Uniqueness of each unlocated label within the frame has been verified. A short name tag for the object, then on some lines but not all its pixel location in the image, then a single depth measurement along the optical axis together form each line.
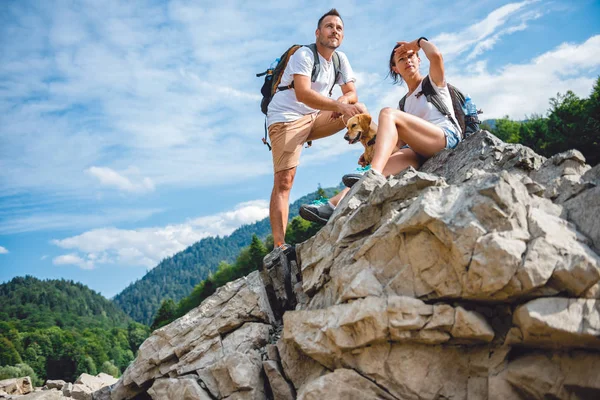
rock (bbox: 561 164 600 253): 4.63
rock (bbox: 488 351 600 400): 4.07
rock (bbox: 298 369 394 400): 4.89
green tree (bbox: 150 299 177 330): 63.66
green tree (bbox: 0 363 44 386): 61.97
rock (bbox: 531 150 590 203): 5.40
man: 8.09
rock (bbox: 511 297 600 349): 3.93
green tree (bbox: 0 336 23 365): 84.94
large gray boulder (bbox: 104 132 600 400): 4.22
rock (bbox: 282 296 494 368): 4.57
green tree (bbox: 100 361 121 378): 92.75
